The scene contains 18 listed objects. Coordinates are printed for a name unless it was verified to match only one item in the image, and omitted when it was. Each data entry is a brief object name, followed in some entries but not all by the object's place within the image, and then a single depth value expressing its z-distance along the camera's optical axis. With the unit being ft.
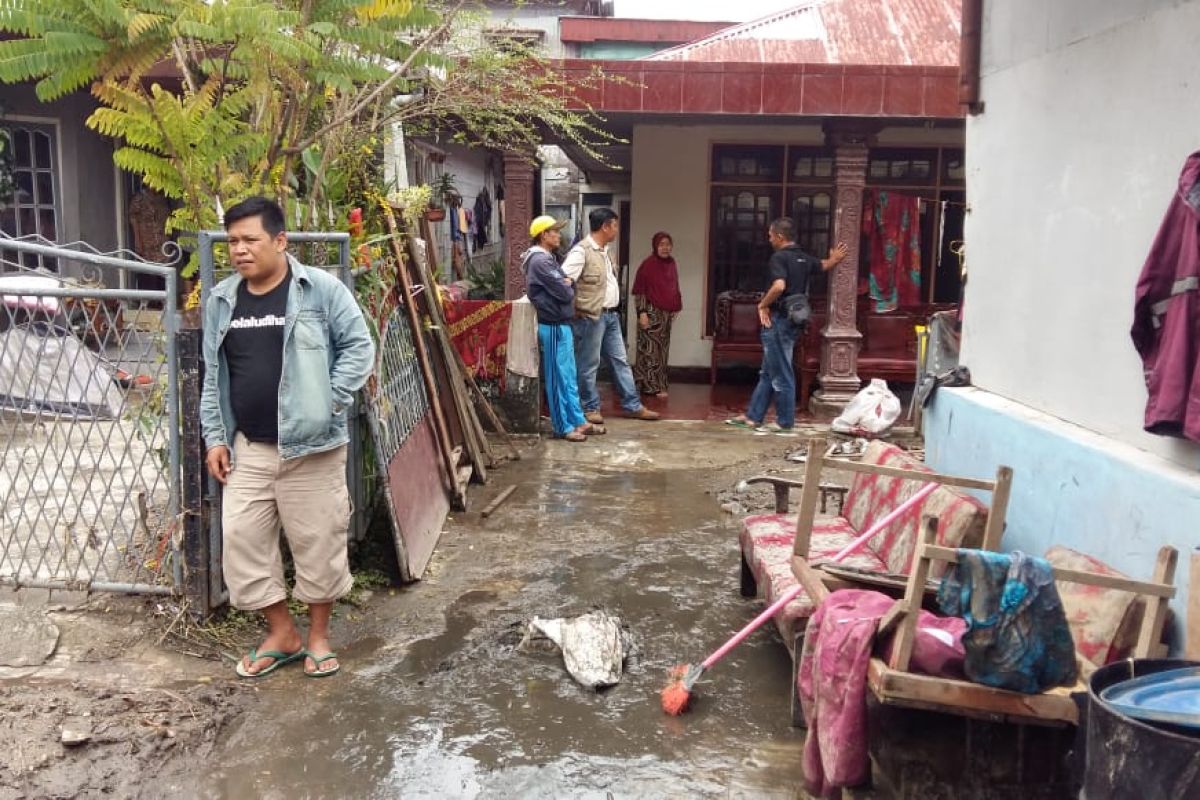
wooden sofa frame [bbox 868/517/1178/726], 9.00
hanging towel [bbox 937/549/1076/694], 8.63
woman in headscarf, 34.53
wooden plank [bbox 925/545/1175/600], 9.28
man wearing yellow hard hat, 27.14
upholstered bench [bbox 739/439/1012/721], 12.26
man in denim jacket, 12.37
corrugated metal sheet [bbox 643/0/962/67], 32.01
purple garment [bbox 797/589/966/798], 9.43
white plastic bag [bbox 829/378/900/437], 28.73
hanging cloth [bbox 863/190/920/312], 36.78
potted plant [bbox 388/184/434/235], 20.72
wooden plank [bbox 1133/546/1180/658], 9.42
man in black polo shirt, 28.68
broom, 12.22
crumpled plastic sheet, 13.10
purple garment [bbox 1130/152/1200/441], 10.29
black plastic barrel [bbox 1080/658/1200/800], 7.16
